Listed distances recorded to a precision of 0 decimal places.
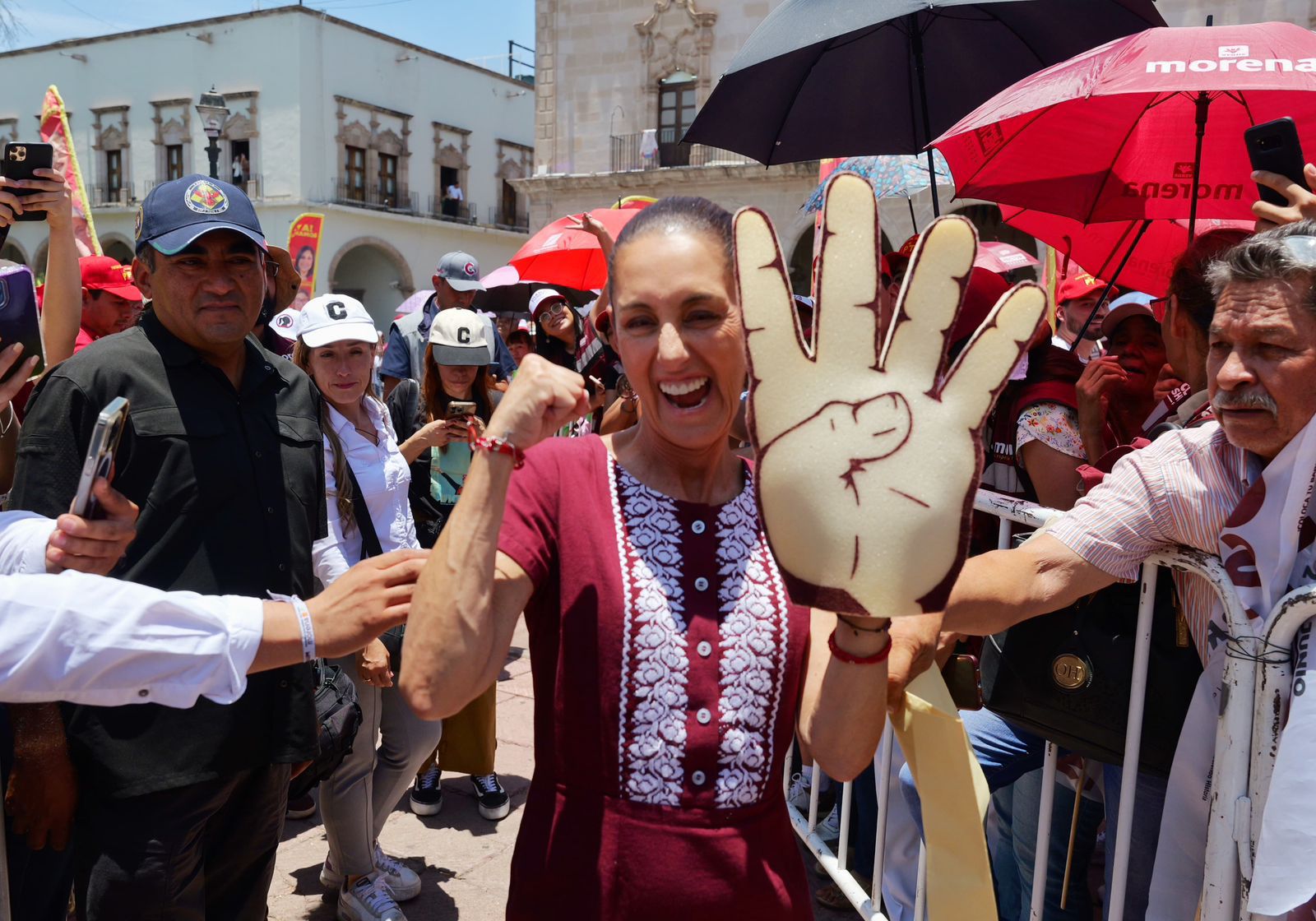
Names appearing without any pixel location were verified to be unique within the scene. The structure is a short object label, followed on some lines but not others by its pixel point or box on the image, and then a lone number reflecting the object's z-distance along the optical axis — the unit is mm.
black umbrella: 3629
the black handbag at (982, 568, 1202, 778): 2080
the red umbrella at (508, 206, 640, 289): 6559
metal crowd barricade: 1829
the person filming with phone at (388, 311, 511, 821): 3811
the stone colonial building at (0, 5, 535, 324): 30031
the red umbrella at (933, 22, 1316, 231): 2523
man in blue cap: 2115
